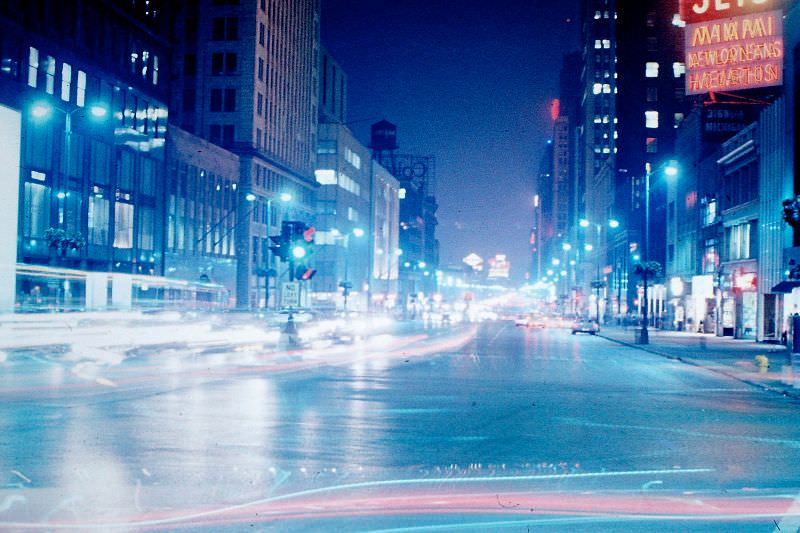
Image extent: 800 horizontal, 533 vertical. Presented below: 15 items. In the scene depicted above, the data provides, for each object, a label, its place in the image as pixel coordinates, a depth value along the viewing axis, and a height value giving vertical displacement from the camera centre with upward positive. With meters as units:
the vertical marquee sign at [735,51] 47.53 +12.89
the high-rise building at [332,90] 144.75 +32.85
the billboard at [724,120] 72.94 +14.17
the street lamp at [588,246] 87.31 +6.71
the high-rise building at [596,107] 176.88 +37.14
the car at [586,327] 72.75 -2.38
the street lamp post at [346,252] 131.02 +5.78
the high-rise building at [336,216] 126.44 +10.61
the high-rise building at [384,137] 195.12 +32.78
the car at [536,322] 91.38 -2.61
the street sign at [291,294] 43.44 -0.15
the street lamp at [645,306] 53.62 -0.51
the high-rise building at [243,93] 94.44 +20.46
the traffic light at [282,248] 41.31 +1.90
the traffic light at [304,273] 40.59 +0.80
